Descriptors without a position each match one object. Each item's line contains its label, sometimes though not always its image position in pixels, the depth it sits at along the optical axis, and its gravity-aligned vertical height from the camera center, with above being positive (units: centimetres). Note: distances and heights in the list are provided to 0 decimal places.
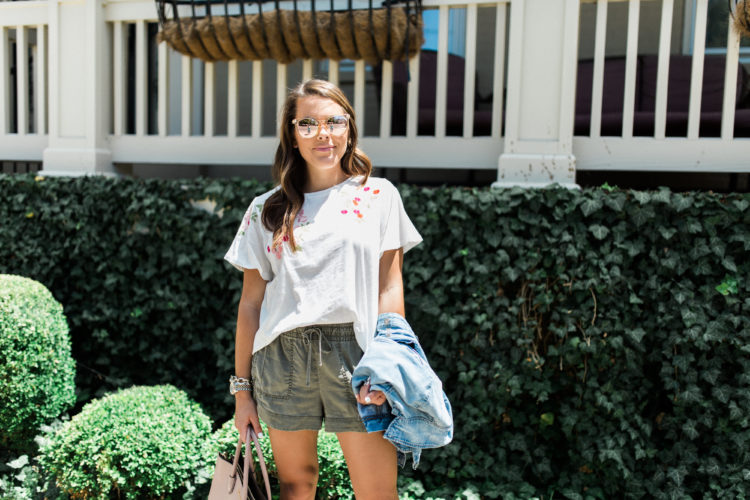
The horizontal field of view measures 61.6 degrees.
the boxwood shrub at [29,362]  325 -104
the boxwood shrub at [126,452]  290 -133
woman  187 -35
